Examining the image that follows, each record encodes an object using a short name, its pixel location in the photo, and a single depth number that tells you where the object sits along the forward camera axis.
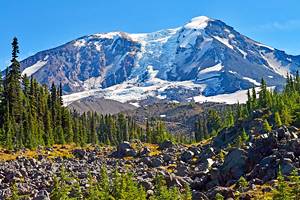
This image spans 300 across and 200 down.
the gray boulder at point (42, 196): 49.79
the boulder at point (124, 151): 116.69
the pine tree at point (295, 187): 47.55
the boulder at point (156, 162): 93.50
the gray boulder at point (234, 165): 64.00
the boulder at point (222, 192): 53.50
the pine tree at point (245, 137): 99.66
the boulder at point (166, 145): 137.07
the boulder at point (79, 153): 107.11
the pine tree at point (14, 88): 125.38
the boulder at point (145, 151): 116.19
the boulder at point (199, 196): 54.16
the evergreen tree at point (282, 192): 45.93
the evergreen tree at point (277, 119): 102.41
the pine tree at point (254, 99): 163.85
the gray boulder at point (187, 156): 99.57
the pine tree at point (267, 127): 98.31
